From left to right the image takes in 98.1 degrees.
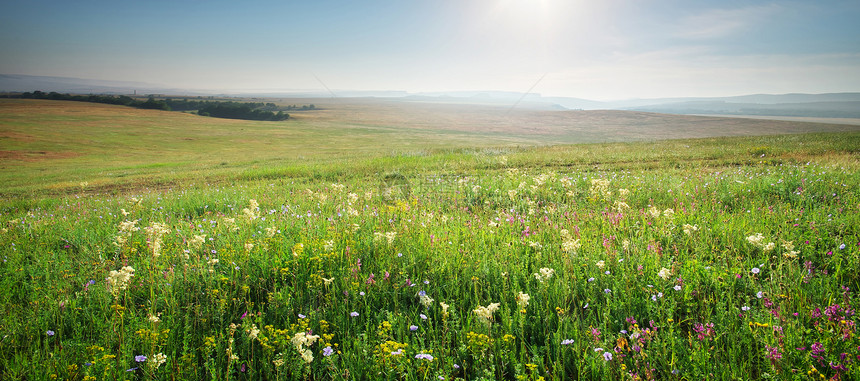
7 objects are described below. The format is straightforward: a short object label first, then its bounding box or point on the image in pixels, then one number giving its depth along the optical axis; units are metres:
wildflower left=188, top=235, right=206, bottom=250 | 3.70
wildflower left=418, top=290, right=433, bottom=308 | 2.98
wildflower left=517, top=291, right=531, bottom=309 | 2.75
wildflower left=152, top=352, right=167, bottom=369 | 2.30
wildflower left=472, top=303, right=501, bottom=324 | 2.54
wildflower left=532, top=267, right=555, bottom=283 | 3.21
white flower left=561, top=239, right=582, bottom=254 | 3.67
